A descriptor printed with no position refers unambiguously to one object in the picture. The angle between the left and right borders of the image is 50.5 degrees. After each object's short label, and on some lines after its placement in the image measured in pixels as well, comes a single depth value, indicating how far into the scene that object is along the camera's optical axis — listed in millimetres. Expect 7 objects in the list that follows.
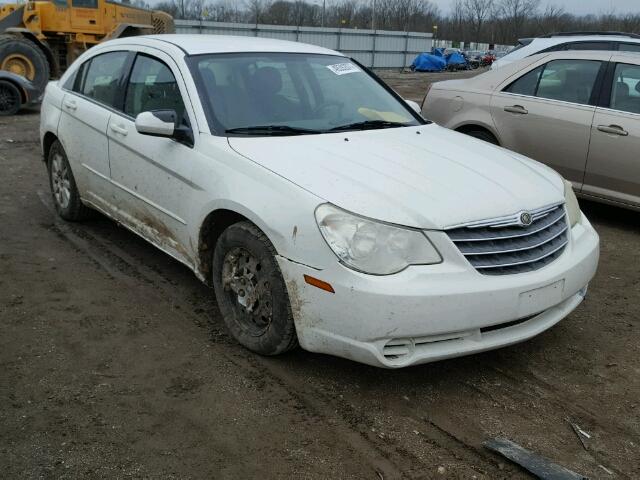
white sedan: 3051
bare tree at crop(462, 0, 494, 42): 83438
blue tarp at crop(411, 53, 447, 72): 40719
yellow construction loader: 14508
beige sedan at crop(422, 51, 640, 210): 5938
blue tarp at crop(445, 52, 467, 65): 45781
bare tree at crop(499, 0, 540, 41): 78188
